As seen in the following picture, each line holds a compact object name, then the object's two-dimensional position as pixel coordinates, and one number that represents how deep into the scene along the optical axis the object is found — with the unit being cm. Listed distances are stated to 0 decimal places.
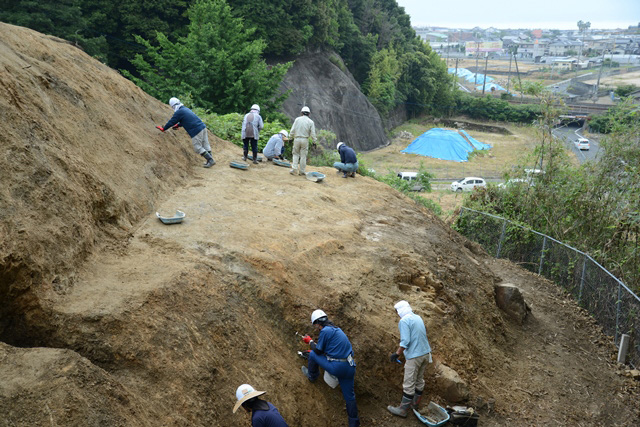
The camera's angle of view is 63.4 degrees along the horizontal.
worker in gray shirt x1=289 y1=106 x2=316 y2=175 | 1144
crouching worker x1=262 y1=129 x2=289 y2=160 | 1245
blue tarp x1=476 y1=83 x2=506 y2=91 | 8542
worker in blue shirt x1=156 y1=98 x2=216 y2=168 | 1025
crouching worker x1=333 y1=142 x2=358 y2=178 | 1245
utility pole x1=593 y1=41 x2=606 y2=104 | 6582
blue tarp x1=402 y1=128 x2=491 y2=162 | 4284
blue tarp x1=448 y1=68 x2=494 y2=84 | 9510
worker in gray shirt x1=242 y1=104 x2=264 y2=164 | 1168
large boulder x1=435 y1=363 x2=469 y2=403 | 753
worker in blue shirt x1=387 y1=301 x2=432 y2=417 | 689
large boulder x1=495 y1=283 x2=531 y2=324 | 1060
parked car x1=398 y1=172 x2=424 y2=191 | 3109
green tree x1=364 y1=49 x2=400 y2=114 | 5356
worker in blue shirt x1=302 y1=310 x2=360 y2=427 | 639
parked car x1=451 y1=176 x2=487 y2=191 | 3163
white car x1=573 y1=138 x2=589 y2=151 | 3821
